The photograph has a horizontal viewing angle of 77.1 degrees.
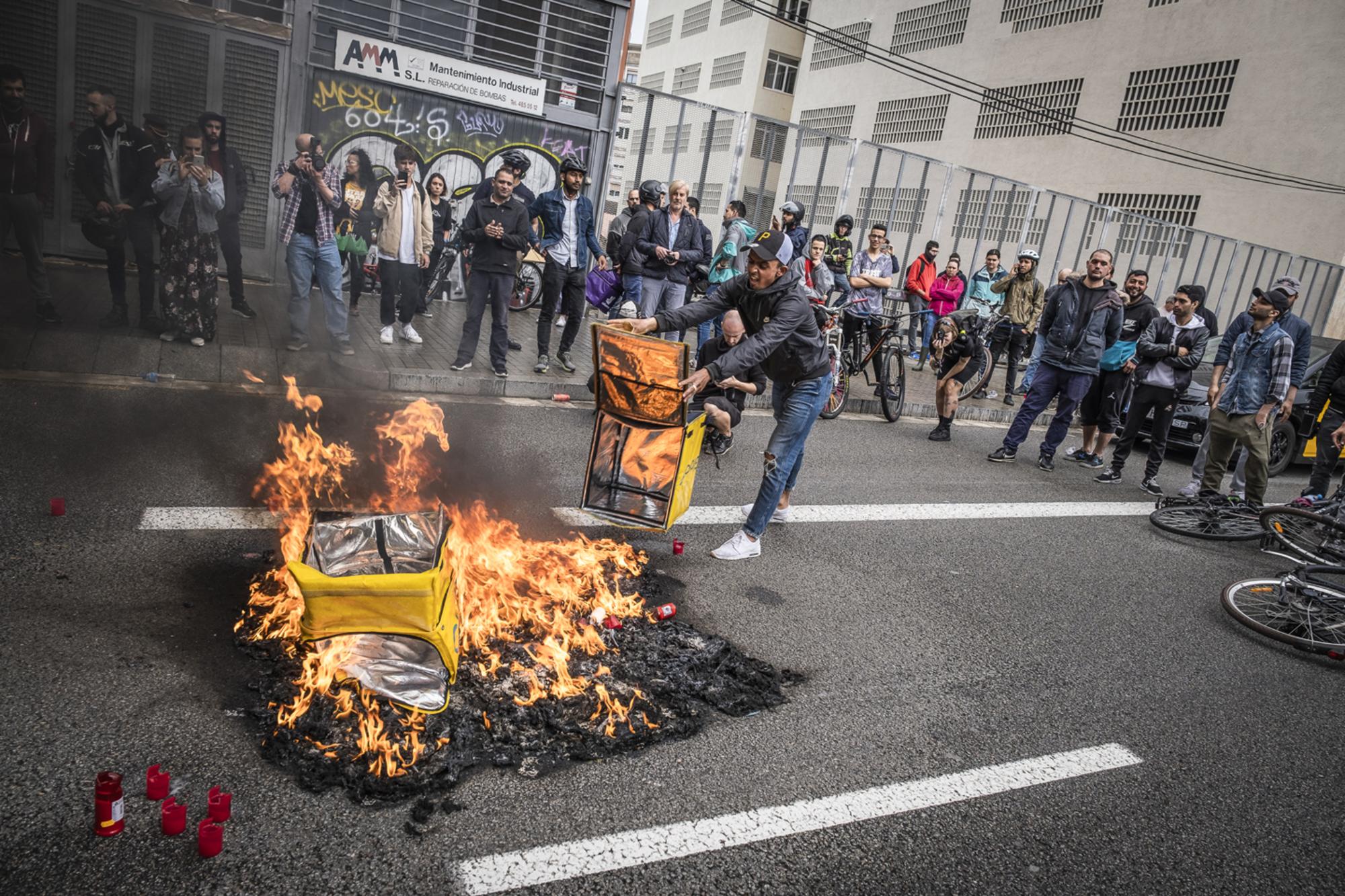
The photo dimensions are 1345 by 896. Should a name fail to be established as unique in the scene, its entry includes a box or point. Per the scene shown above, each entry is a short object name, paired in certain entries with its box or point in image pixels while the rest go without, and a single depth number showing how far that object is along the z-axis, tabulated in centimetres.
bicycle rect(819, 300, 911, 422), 1001
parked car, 1059
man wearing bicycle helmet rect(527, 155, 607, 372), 931
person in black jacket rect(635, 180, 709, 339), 950
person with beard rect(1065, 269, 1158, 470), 903
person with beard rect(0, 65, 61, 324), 750
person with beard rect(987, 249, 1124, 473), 872
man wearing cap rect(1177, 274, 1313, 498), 723
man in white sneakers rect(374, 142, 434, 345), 891
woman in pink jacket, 1366
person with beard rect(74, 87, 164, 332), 805
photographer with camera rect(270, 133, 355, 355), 813
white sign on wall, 1119
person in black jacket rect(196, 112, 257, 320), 830
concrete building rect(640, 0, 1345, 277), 2023
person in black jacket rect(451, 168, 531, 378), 848
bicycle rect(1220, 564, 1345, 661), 516
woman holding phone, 782
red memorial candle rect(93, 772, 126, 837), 244
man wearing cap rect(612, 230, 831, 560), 493
